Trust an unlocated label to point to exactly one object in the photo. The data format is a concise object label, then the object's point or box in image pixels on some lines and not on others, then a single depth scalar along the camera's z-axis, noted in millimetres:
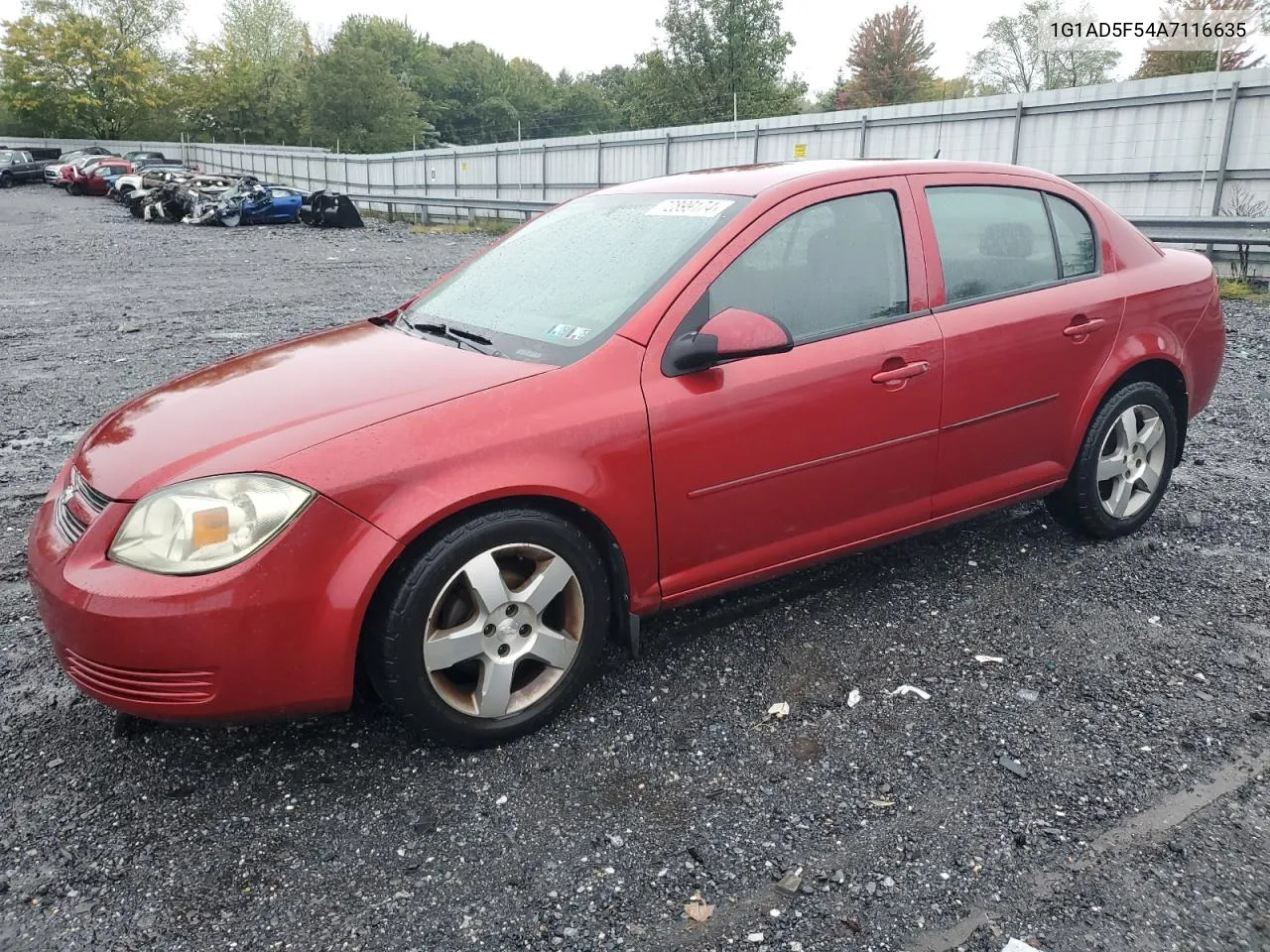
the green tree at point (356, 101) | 62000
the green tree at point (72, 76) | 67500
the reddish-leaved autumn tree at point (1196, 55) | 32697
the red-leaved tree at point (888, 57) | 61094
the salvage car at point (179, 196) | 25938
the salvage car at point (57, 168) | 41250
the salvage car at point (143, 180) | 28719
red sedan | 2574
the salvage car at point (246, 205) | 25328
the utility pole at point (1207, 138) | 14025
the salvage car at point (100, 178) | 38312
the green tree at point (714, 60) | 62375
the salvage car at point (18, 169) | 43062
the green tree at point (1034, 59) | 49719
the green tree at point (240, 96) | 72125
